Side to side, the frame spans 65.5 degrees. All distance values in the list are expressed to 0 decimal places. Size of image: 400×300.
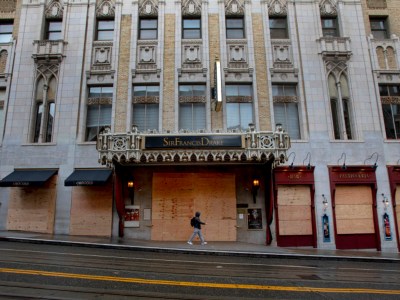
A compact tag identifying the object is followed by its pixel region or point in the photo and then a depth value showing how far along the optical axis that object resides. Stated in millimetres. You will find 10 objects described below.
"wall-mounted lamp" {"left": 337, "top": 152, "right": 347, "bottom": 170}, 17447
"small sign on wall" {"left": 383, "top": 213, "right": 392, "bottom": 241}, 16781
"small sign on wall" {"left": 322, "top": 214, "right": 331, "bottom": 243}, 16703
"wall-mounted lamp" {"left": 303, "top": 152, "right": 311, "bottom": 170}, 17161
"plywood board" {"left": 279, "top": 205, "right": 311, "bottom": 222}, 17000
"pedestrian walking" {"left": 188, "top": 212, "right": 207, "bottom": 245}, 15016
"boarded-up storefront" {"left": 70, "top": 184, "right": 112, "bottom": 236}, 16969
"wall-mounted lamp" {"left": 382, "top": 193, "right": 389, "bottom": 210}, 17078
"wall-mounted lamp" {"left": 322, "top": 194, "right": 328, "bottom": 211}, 17016
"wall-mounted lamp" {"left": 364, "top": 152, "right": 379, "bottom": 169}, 17547
